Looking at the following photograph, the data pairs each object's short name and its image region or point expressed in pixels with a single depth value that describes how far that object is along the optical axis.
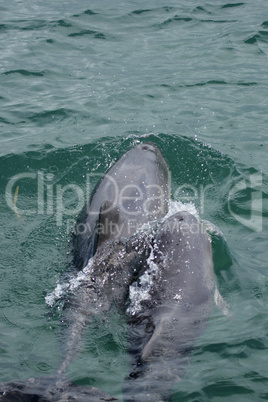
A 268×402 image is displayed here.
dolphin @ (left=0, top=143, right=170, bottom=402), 6.02
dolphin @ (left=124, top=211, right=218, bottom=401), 6.19
